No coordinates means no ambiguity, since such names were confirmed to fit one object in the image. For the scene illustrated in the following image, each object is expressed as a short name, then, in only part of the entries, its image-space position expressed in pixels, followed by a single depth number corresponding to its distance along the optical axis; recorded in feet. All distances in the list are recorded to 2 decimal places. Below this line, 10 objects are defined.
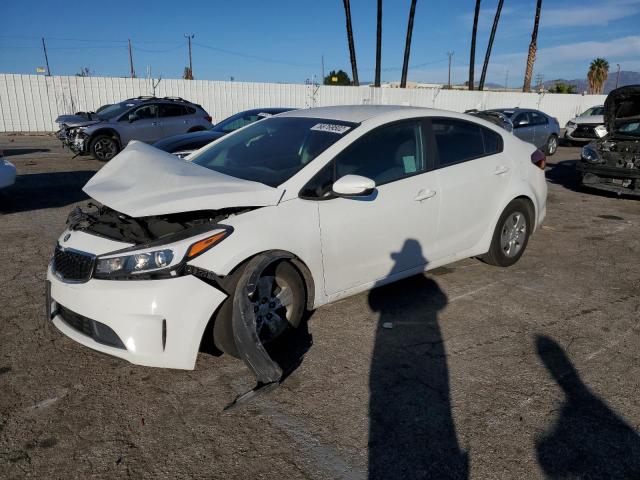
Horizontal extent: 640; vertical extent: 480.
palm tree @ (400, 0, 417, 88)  111.45
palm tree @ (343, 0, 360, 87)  97.81
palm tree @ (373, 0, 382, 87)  103.71
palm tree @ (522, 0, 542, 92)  123.75
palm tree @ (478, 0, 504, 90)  131.13
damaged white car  9.83
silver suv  43.24
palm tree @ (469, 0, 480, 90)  128.88
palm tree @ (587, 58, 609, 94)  211.00
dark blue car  28.30
